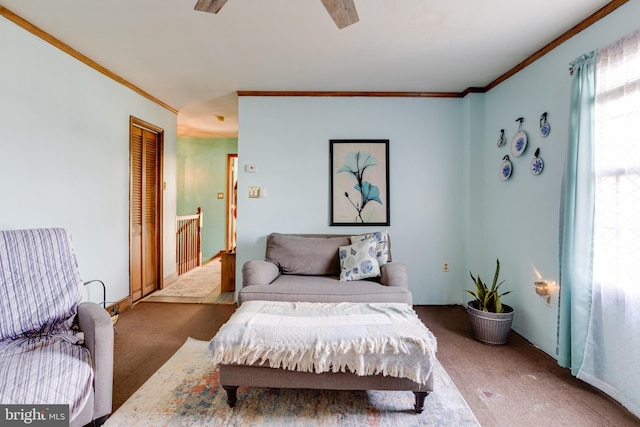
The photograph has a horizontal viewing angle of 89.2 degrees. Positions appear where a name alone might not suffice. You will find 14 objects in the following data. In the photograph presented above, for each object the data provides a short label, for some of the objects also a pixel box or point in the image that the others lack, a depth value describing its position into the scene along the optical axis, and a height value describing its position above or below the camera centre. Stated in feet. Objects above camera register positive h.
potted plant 8.80 -3.04
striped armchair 4.58 -2.27
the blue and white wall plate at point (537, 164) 8.67 +1.14
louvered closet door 12.25 -0.41
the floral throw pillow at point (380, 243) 10.16 -1.20
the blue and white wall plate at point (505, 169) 10.07 +1.19
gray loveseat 8.64 -2.17
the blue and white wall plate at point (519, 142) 9.37 +1.91
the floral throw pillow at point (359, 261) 9.71 -1.71
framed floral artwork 12.05 +0.96
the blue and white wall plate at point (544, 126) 8.39 +2.09
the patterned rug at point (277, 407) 5.69 -3.79
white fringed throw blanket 5.58 -2.48
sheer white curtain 6.01 -0.47
